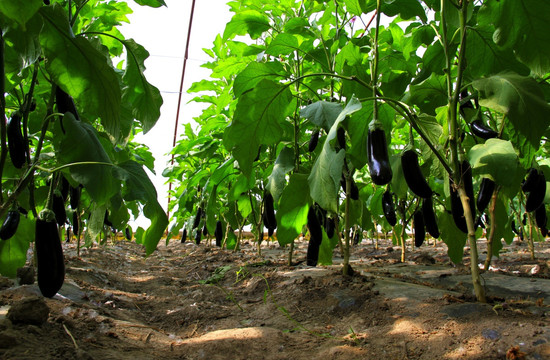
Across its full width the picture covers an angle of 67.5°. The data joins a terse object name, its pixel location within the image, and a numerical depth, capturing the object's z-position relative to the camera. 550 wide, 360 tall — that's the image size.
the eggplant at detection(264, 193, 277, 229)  2.08
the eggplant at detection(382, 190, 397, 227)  2.08
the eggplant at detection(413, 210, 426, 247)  2.27
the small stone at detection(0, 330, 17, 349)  1.01
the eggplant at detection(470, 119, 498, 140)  1.37
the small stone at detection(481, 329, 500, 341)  1.11
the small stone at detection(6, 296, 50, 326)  1.20
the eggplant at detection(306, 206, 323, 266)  1.81
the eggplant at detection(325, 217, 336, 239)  2.19
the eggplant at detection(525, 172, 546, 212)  1.58
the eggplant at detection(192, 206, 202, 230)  4.48
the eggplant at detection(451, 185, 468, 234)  1.38
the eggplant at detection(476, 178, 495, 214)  1.35
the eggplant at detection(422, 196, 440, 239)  1.82
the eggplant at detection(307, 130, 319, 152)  1.82
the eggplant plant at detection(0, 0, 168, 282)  1.03
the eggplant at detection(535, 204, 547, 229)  2.08
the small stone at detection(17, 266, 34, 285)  1.94
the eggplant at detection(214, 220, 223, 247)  4.92
